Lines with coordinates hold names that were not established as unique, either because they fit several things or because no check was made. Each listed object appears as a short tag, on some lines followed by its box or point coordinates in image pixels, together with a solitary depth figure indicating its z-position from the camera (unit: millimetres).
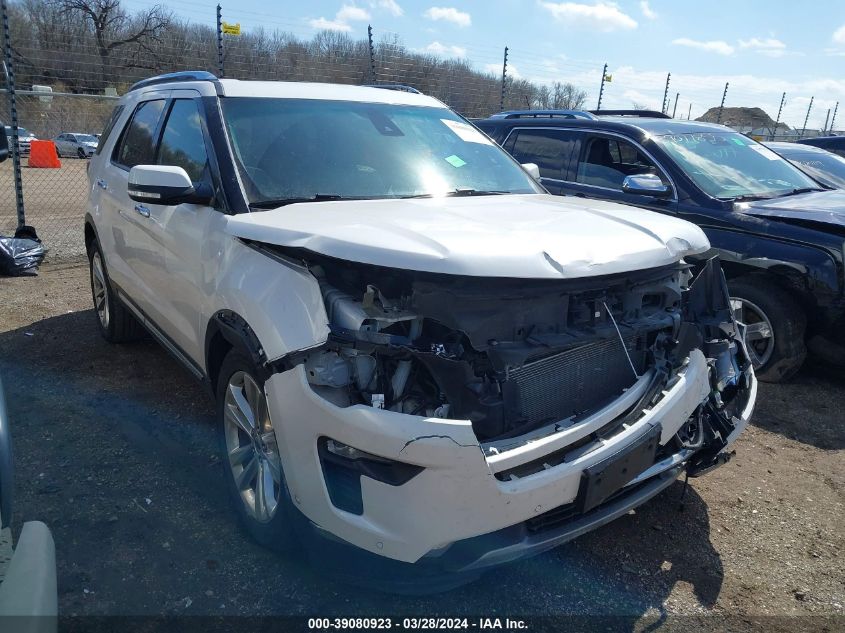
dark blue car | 4582
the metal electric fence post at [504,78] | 12128
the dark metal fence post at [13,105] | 7719
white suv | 2150
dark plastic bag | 7418
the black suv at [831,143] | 11344
